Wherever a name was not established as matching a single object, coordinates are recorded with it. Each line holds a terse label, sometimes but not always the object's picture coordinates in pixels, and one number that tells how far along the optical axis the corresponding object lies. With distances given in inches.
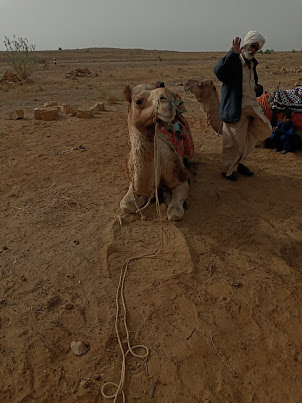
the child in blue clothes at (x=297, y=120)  249.0
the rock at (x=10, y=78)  677.3
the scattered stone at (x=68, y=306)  109.4
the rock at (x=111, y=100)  435.2
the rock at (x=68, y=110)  373.1
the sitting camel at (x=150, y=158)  118.0
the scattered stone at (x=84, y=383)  87.3
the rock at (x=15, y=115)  358.9
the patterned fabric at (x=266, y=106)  259.3
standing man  167.9
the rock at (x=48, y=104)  406.6
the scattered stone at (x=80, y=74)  795.8
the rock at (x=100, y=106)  389.1
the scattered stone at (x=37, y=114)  352.5
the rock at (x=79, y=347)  95.7
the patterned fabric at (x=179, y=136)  165.8
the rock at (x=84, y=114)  358.9
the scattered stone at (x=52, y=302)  110.3
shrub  677.9
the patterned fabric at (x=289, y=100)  249.9
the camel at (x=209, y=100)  228.8
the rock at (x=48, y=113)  350.7
